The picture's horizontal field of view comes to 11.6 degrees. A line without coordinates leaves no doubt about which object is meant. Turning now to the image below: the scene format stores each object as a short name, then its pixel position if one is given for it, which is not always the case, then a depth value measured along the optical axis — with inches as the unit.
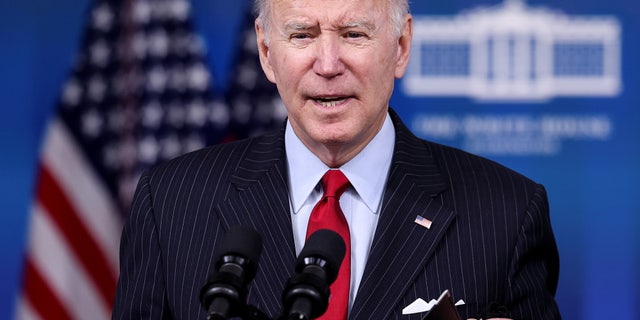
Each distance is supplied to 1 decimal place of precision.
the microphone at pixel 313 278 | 121.1
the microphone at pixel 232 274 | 121.2
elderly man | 135.2
